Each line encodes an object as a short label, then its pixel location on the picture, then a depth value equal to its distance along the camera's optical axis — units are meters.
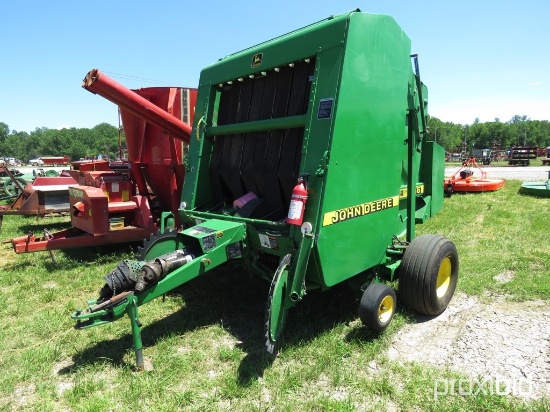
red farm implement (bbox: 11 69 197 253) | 5.26
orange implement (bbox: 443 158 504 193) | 11.11
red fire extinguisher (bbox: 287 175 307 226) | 3.02
